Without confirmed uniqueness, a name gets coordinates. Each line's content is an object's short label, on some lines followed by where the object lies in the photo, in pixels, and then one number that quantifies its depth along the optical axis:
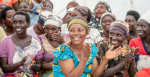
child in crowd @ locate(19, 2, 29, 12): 6.73
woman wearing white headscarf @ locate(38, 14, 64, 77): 3.83
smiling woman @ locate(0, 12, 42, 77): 3.39
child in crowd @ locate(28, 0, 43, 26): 6.59
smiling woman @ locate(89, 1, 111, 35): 5.29
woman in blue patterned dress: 2.55
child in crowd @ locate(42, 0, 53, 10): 6.37
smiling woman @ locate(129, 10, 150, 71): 3.50
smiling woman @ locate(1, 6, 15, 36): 4.54
